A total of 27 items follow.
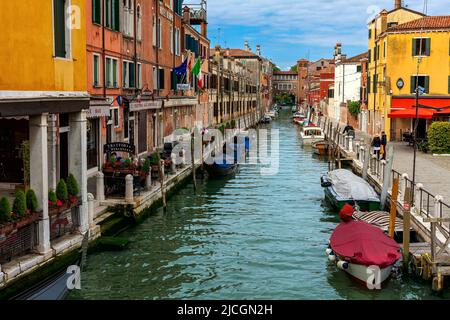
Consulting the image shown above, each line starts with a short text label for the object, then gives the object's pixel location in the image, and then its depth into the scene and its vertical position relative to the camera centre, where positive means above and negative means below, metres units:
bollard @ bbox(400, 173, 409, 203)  17.02 -2.12
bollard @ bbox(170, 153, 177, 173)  23.64 -2.16
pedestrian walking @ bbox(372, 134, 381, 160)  26.30 -1.51
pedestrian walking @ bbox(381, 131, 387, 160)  26.72 -1.54
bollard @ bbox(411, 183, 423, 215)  14.92 -2.42
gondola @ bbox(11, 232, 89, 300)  8.83 -2.74
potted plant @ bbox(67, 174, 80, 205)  12.39 -1.63
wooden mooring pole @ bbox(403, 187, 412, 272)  12.12 -2.55
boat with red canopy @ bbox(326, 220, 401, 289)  11.60 -2.86
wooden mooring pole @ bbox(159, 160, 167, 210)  18.77 -2.51
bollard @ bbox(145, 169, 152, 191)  18.97 -2.30
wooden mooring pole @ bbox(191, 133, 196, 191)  23.72 -1.92
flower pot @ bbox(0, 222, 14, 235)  9.69 -1.94
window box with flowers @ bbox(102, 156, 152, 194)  17.31 -1.88
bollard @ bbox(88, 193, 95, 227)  13.48 -2.25
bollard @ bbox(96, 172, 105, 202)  15.75 -2.05
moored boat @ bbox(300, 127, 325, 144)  45.94 -1.89
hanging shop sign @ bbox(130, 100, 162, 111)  24.05 +0.20
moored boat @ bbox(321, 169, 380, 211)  18.30 -2.64
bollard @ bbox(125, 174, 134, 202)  16.41 -2.16
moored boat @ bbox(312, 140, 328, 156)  39.62 -2.55
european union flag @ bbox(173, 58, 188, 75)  31.16 +2.13
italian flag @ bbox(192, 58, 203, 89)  34.41 +2.40
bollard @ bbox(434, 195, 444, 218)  13.29 -2.17
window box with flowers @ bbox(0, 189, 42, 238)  9.88 -1.79
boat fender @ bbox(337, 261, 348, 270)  12.16 -3.18
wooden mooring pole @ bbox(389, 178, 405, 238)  13.48 -2.41
